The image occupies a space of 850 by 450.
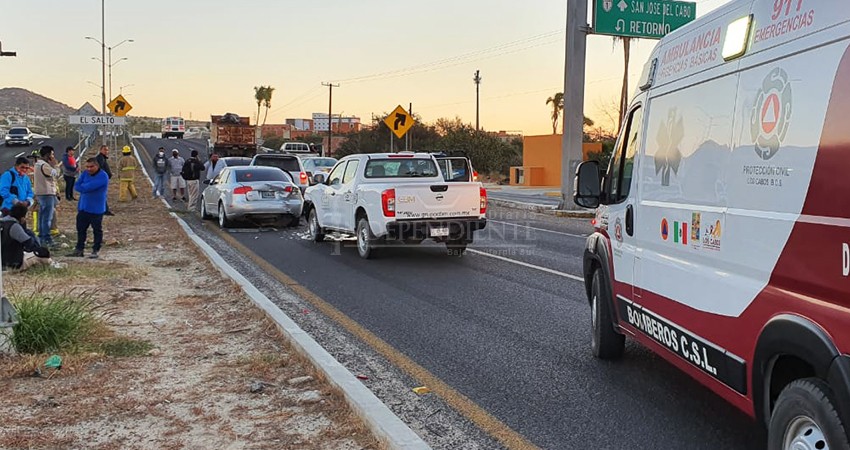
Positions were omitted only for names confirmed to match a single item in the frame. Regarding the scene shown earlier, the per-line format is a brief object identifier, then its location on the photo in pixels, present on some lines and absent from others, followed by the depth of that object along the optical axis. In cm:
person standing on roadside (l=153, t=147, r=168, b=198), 2514
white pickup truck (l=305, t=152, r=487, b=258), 1224
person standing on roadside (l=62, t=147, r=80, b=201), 2208
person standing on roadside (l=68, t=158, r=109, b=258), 1229
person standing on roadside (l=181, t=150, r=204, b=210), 2298
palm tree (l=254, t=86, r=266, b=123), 11969
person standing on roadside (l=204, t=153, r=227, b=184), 2358
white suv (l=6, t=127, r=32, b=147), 6196
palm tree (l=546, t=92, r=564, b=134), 7519
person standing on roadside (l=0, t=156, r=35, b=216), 1196
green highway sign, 2220
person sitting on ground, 993
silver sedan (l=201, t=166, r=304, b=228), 1766
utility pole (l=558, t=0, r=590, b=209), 2283
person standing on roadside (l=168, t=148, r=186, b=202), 2484
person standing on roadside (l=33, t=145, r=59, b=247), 1405
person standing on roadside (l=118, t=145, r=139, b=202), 2392
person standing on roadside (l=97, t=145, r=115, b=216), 1722
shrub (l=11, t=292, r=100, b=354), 620
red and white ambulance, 304
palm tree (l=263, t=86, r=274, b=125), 11962
